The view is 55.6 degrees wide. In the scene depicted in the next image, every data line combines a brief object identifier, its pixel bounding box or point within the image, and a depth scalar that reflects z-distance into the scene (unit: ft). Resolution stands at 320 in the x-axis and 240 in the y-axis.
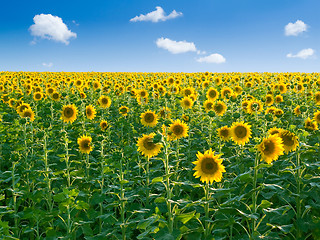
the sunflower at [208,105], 25.12
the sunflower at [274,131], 14.55
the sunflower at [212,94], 28.86
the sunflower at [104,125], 19.77
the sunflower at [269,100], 27.91
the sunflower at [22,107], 24.57
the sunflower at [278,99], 29.37
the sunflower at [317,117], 18.78
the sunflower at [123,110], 26.27
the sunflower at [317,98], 27.43
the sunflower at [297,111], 23.91
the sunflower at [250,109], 24.56
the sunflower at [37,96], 34.69
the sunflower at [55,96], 32.09
